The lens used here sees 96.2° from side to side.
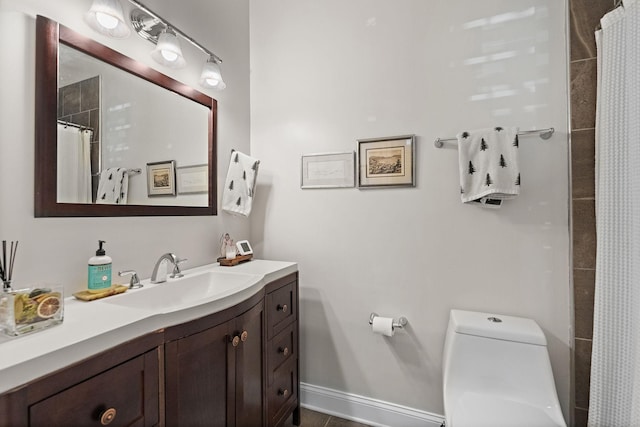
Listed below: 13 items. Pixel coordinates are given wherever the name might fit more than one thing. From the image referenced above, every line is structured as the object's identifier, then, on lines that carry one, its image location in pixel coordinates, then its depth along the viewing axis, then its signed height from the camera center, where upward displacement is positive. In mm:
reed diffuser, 846 -156
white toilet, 1189 -742
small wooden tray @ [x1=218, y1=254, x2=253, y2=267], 1677 -280
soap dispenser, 1092 -223
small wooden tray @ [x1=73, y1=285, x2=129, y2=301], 1043 -298
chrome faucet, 1299 -247
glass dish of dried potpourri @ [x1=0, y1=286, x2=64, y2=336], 745 -257
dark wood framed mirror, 994 +358
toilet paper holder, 1645 -630
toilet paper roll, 1612 -635
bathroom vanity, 647 -431
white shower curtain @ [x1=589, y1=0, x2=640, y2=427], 1091 -112
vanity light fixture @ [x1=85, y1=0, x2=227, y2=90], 1117 +798
